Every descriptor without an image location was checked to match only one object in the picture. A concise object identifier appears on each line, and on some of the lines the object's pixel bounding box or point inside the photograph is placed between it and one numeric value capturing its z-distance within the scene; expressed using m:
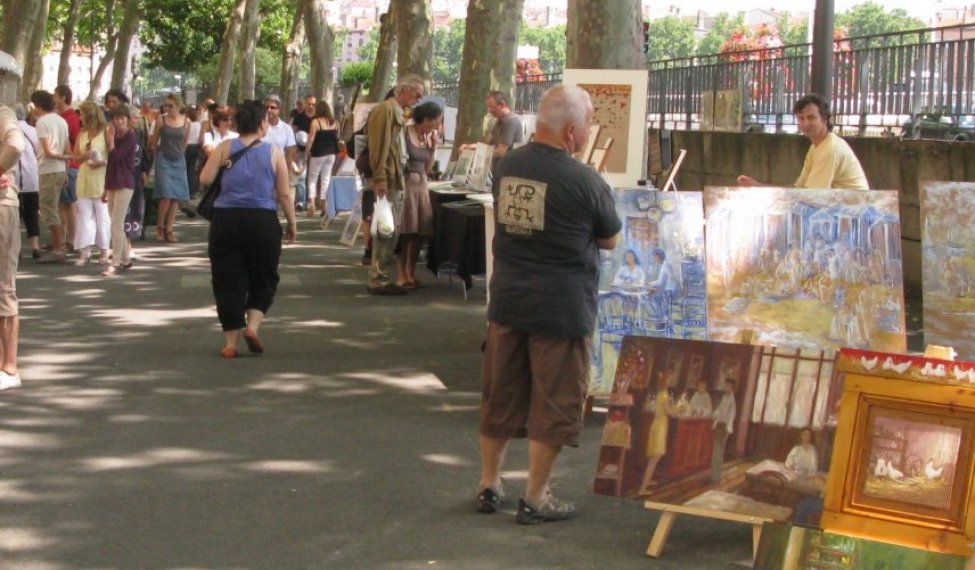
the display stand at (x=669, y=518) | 6.31
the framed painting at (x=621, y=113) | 10.82
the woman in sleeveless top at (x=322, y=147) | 24.83
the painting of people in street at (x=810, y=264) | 7.80
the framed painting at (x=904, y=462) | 5.47
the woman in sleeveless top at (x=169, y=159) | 20.47
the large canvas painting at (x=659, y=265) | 8.82
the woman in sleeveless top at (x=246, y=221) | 11.08
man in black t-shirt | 6.88
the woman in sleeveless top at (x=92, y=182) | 16.69
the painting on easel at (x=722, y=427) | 6.29
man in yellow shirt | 9.96
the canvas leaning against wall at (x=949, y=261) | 7.91
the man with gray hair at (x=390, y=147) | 14.70
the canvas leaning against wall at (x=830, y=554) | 5.41
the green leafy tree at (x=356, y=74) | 64.64
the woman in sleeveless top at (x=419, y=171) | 15.12
